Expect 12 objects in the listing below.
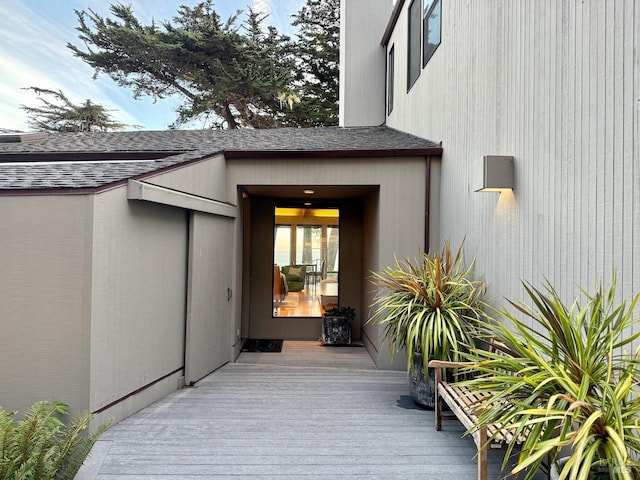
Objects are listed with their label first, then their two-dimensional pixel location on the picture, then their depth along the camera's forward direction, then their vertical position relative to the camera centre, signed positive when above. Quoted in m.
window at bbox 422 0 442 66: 5.12 +3.12
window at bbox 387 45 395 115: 8.13 +3.64
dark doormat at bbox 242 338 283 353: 6.32 -1.80
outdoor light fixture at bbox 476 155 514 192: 3.22 +0.65
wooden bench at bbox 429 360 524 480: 2.38 -1.20
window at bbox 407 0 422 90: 6.01 +3.31
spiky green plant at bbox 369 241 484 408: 3.41 -0.63
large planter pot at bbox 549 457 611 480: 1.71 -1.08
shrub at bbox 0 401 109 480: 2.06 -1.23
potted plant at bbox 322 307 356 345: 6.79 -1.52
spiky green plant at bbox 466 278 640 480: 1.53 -0.67
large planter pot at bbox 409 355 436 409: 3.76 -1.40
